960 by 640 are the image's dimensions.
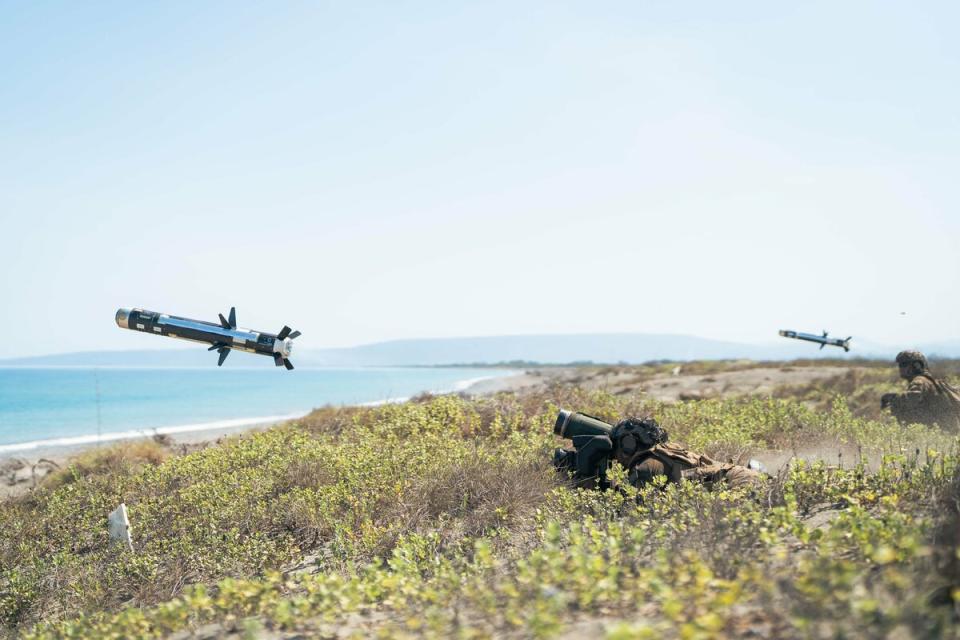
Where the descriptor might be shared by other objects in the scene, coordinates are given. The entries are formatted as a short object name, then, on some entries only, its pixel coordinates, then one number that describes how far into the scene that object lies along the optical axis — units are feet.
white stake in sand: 24.81
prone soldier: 23.03
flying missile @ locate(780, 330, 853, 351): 58.54
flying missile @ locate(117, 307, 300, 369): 22.77
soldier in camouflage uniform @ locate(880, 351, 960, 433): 38.24
